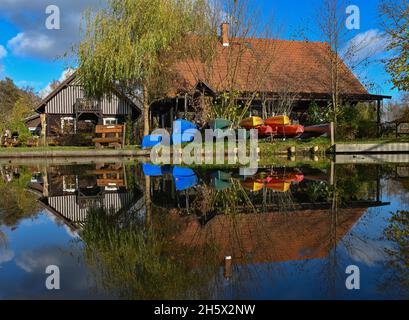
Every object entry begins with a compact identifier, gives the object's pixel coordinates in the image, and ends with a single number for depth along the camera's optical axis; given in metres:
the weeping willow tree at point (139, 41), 20.39
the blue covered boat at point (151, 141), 19.06
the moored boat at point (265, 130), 18.47
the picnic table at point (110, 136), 21.38
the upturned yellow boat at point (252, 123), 18.08
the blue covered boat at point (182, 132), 17.56
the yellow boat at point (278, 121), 18.66
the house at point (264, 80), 21.34
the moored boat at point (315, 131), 19.48
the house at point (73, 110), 31.50
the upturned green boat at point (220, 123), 17.89
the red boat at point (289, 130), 18.89
